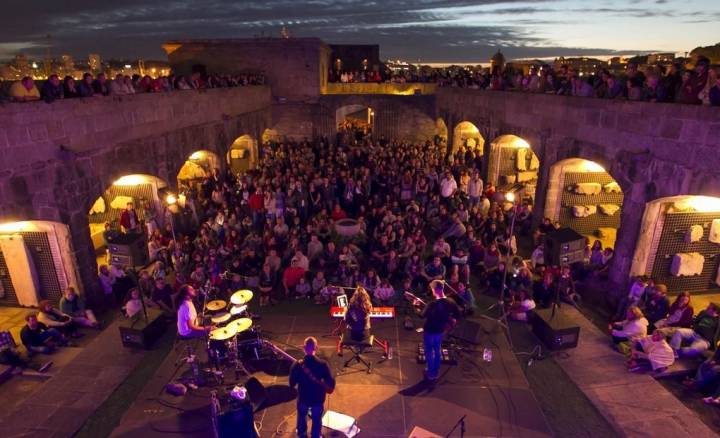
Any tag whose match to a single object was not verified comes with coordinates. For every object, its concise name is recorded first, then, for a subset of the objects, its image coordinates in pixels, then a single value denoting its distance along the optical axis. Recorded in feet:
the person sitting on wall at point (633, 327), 25.95
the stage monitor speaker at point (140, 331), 26.78
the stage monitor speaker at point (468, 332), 26.81
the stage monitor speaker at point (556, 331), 26.40
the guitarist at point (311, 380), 17.48
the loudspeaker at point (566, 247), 29.35
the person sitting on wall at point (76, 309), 29.53
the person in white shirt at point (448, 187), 46.29
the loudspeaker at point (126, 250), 31.96
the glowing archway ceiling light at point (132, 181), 41.34
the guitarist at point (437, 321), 21.57
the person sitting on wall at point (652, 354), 24.12
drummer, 23.75
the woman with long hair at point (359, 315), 23.95
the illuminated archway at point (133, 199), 41.68
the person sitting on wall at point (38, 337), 26.50
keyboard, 28.14
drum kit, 22.95
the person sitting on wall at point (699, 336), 25.14
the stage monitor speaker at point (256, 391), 21.79
